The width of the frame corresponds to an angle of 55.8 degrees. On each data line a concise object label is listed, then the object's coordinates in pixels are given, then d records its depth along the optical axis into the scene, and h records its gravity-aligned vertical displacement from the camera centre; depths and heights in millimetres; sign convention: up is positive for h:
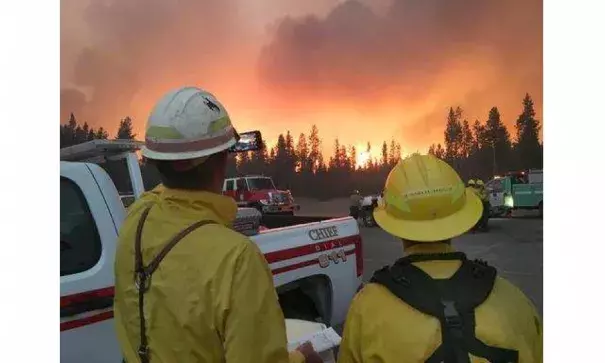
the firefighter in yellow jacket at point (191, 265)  952 -141
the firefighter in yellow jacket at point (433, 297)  992 -210
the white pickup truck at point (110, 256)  1705 -268
